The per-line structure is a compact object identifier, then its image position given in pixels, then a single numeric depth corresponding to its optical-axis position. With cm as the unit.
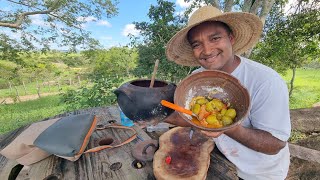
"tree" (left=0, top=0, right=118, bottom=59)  963
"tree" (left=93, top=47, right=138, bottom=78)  2788
